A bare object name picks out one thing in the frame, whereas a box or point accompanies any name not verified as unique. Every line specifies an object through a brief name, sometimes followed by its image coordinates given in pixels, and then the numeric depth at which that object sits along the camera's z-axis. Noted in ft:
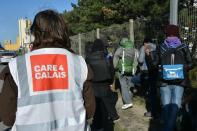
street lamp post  12.64
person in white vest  4.73
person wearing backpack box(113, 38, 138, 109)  15.07
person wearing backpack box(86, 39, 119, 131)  12.19
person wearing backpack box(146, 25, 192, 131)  9.90
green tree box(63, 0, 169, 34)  49.32
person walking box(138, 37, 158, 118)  13.39
